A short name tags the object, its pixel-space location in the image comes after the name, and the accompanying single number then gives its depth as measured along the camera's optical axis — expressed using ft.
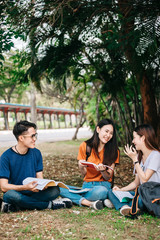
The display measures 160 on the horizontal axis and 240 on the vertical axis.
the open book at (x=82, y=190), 11.89
